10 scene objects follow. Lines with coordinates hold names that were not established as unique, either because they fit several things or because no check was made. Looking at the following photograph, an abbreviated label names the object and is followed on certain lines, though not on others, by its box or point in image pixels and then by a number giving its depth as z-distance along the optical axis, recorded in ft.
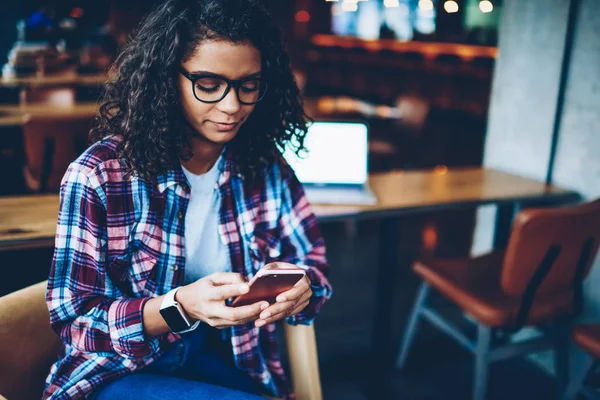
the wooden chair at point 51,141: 9.69
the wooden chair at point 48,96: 13.92
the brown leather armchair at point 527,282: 5.48
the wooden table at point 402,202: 6.41
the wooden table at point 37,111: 11.83
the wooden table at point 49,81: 17.21
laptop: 7.39
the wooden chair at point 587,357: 5.59
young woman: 3.63
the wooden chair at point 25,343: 3.67
